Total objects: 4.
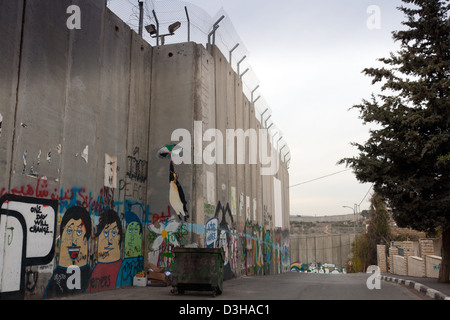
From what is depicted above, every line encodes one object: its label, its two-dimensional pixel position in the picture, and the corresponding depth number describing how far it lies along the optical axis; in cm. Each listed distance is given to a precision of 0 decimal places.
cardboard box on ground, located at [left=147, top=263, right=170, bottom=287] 1389
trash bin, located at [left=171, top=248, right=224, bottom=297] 1126
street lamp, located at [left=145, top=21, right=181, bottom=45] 1642
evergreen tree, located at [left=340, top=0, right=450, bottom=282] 1492
